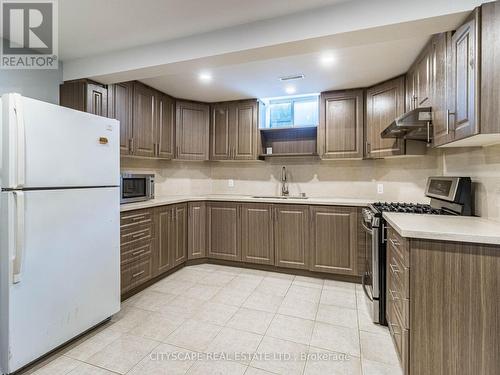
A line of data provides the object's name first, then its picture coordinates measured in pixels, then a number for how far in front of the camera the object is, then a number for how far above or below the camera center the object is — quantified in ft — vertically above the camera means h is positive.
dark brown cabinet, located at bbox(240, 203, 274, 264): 11.18 -2.08
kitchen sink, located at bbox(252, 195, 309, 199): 12.39 -0.55
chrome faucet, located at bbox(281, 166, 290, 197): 12.71 +0.00
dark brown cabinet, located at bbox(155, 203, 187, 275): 10.02 -2.08
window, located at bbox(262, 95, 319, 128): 12.26 +3.51
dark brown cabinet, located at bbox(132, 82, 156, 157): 9.99 +2.51
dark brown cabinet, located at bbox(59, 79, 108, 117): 8.01 +2.77
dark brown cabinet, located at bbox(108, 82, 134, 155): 8.92 +2.67
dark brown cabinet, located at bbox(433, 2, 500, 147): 4.57 +1.98
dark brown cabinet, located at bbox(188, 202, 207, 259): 11.83 -2.02
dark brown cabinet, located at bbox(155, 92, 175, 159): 11.14 +2.60
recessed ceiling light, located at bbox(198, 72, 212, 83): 9.25 +3.89
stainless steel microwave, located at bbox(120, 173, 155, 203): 9.35 -0.07
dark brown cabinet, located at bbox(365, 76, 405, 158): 9.41 +2.69
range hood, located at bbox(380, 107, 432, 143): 6.80 +1.66
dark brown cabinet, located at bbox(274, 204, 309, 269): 10.66 -2.08
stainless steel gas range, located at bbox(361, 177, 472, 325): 6.87 -0.80
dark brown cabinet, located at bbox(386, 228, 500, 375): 4.39 -2.14
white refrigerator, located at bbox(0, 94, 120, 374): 5.12 -0.91
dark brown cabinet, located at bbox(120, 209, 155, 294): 8.39 -2.11
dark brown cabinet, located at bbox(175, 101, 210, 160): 12.30 +2.62
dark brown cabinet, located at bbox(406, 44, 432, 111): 7.06 +3.07
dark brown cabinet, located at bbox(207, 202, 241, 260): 11.73 -2.06
